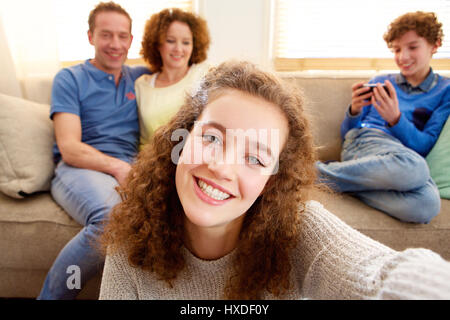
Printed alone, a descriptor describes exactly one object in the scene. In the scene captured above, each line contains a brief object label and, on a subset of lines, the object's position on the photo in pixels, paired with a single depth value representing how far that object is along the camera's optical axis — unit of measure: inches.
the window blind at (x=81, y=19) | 71.4
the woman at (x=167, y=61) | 51.7
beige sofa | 39.6
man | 36.7
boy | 41.3
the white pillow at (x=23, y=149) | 43.2
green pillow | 47.1
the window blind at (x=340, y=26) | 75.0
